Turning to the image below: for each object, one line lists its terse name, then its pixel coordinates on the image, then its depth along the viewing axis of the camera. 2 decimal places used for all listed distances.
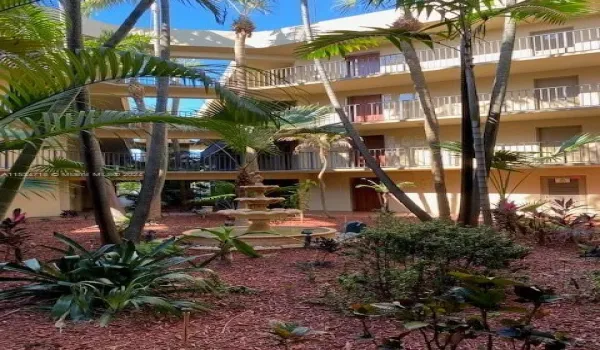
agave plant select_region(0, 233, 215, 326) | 4.06
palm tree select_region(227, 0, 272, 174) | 20.32
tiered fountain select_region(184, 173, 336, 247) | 9.64
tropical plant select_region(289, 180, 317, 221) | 18.33
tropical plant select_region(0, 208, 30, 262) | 7.11
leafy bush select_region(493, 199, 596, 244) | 8.88
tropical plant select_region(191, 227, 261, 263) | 5.67
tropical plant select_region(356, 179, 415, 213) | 18.55
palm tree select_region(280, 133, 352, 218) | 19.71
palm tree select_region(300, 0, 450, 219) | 10.38
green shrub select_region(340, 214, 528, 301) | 4.22
